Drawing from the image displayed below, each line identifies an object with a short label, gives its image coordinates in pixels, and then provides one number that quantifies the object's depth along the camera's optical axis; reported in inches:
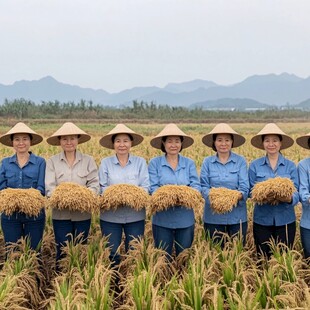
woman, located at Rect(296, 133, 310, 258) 169.0
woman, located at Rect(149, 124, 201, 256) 178.7
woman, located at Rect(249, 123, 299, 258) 181.0
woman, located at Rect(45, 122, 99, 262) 180.7
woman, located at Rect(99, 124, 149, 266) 178.5
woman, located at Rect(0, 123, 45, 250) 182.4
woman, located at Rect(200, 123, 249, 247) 182.4
